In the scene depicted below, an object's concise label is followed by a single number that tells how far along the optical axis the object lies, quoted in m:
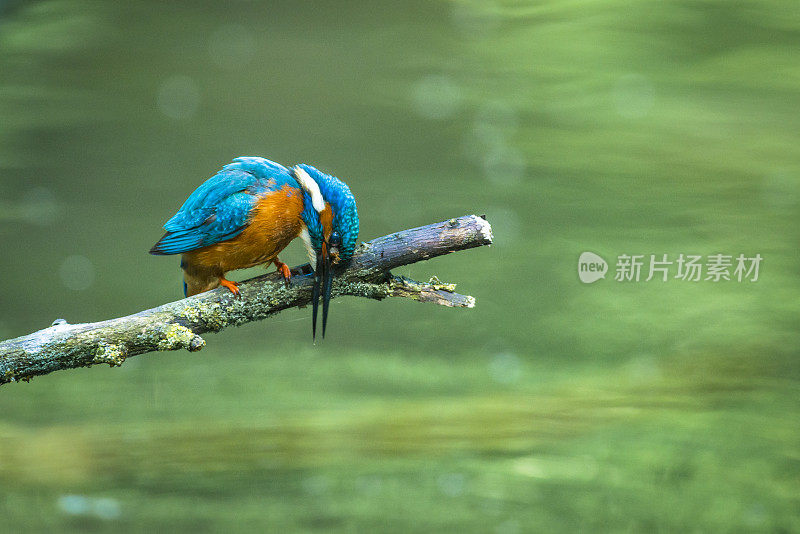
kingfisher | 5.89
